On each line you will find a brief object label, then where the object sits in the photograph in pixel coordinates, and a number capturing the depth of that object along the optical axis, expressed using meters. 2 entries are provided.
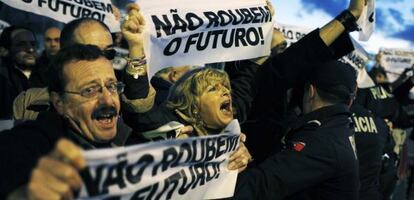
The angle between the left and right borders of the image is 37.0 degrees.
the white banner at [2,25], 5.96
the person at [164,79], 3.93
